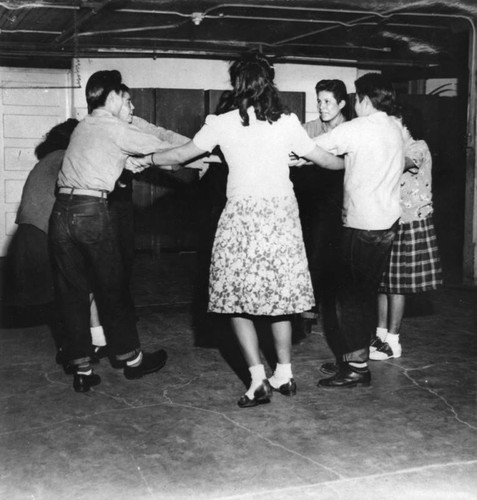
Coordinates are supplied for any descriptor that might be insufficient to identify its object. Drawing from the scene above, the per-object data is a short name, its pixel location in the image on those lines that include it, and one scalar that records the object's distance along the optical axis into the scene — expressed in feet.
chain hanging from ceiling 28.36
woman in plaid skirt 14.47
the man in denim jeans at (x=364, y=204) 12.03
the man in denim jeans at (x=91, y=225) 12.07
